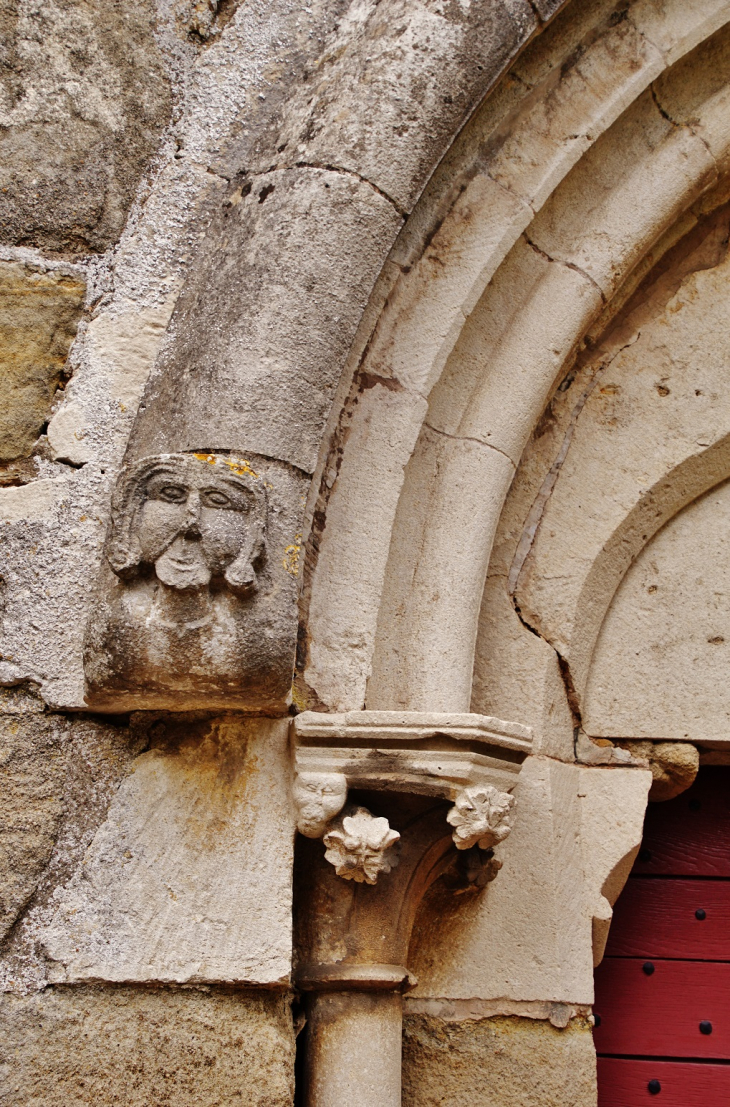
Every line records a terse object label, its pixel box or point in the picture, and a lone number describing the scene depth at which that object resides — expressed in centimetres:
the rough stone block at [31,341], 170
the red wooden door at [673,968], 189
